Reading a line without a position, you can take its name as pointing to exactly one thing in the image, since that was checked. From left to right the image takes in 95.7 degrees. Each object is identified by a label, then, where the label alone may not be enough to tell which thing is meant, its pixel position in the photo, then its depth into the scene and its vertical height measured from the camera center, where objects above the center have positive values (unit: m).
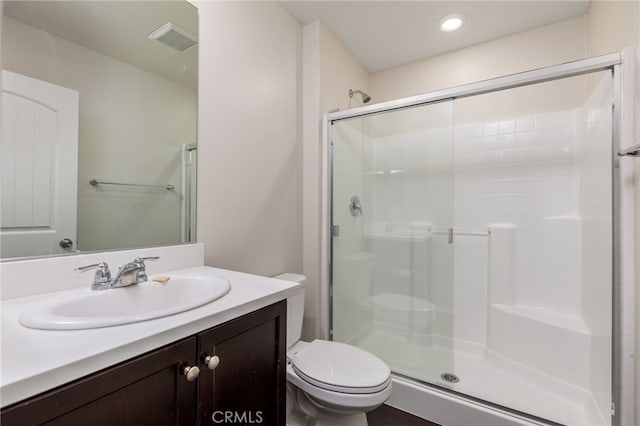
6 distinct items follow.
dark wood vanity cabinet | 0.51 -0.38
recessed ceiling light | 1.88 +1.29
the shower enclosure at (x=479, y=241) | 1.68 -0.18
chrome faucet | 0.91 -0.20
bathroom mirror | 0.89 +0.32
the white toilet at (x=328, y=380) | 1.18 -0.70
